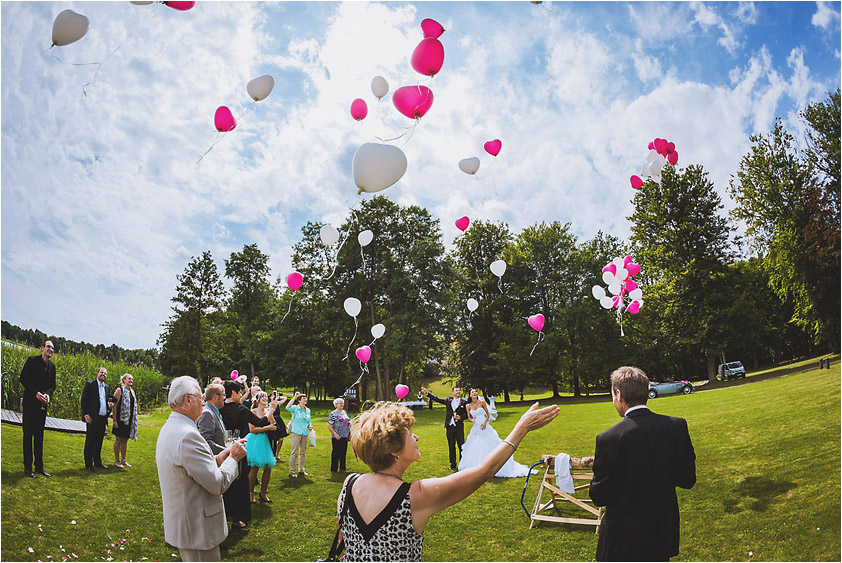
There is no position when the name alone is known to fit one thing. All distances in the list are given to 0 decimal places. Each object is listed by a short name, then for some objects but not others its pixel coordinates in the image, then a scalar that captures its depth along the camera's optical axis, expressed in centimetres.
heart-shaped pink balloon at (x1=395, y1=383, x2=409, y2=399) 1520
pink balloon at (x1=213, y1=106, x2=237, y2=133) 539
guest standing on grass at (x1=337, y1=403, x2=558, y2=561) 180
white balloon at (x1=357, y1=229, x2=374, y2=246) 974
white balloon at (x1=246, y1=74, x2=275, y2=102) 558
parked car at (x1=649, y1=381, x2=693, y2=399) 2262
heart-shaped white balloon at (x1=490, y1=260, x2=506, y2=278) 1071
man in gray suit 461
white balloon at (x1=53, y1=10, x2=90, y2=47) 394
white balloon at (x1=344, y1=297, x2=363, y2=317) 1115
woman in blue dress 687
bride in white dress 916
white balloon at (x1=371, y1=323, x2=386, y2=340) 1314
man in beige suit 263
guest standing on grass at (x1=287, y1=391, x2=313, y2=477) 890
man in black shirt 659
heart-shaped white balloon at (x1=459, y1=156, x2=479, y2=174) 734
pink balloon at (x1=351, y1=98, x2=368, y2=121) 632
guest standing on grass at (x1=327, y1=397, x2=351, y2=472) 911
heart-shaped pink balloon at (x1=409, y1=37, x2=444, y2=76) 488
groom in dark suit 956
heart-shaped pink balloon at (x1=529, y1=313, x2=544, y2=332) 1173
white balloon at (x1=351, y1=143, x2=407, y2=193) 486
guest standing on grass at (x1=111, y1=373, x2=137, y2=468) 798
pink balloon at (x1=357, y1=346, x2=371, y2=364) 1298
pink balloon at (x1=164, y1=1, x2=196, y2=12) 406
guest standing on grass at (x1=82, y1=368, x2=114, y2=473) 758
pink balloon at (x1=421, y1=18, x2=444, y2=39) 497
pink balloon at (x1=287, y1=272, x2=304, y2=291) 1035
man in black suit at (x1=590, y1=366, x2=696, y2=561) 256
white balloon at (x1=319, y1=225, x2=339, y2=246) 881
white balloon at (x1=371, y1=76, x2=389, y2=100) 610
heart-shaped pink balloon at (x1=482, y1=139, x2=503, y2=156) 769
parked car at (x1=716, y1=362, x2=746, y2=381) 2597
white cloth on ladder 622
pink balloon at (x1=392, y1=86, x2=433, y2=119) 538
